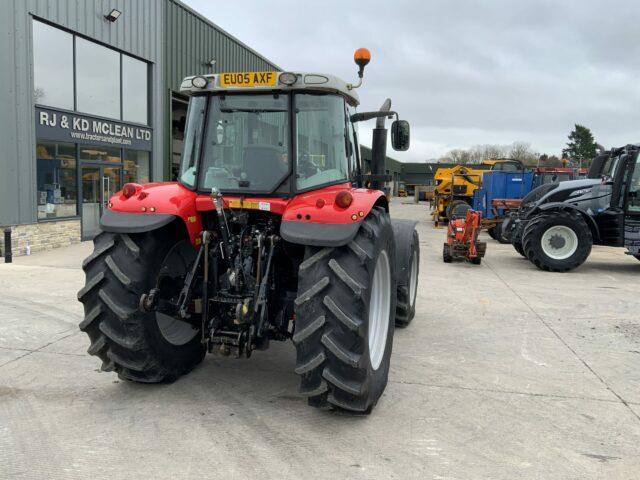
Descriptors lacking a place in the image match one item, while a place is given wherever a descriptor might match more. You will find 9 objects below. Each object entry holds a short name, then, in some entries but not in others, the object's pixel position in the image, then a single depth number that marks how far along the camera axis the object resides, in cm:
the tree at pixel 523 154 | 6538
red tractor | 347
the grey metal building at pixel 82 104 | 1138
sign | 1222
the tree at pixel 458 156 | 7883
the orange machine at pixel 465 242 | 1123
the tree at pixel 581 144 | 7350
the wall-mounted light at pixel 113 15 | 1384
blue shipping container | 1741
